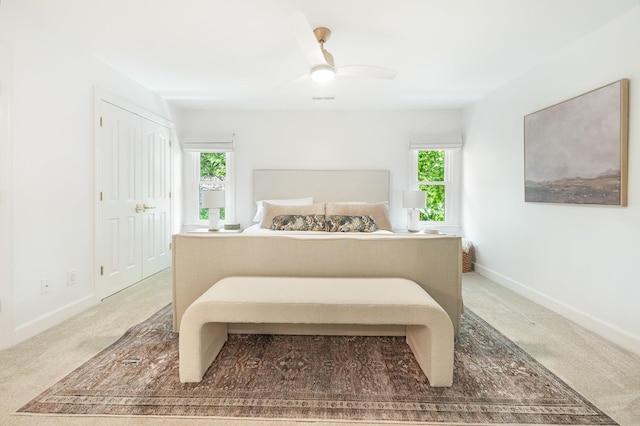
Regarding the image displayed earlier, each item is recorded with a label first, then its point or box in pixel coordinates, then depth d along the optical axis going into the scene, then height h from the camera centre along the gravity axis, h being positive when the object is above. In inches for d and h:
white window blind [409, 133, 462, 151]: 183.9 +38.5
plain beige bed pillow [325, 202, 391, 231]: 166.9 -2.9
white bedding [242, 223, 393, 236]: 150.6 -12.4
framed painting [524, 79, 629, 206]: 87.1 +18.6
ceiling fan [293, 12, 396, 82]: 79.6 +43.4
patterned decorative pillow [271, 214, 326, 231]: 153.6 -8.7
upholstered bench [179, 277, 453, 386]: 63.7 -22.7
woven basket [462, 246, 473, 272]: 165.3 -29.6
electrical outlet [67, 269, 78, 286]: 104.5 -24.7
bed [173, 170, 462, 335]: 85.0 -15.4
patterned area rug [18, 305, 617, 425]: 57.1 -37.8
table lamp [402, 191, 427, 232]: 169.6 +3.2
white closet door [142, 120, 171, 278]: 149.0 +3.8
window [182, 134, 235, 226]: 188.4 +17.8
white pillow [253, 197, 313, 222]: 176.9 +1.5
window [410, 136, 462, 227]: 189.5 +14.8
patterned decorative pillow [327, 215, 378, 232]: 154.5 -9.2
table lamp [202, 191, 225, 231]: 156.0 +2.7
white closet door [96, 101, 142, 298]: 120.2 +2.4
